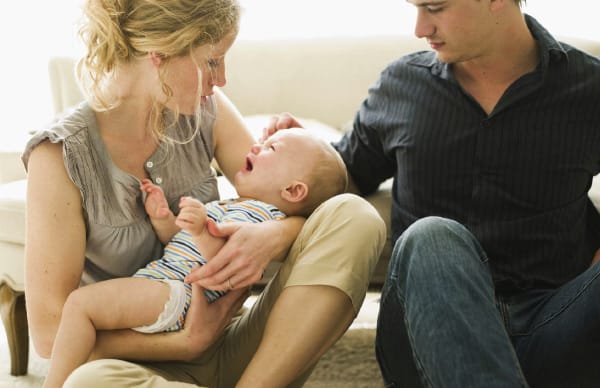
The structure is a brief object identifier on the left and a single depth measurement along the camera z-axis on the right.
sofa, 2.73
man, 1.61
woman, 1.33
